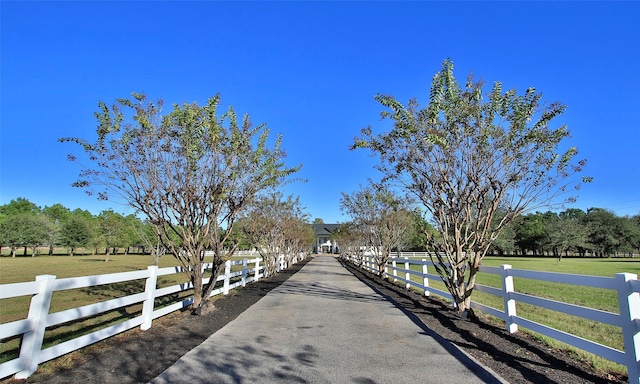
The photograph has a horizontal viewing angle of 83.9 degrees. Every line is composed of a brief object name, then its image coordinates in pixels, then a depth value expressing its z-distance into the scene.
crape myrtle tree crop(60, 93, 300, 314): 7.39
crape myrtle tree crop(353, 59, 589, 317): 7.16
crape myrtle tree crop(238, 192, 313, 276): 17.17
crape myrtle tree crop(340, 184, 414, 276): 18.64
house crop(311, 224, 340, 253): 88.38
